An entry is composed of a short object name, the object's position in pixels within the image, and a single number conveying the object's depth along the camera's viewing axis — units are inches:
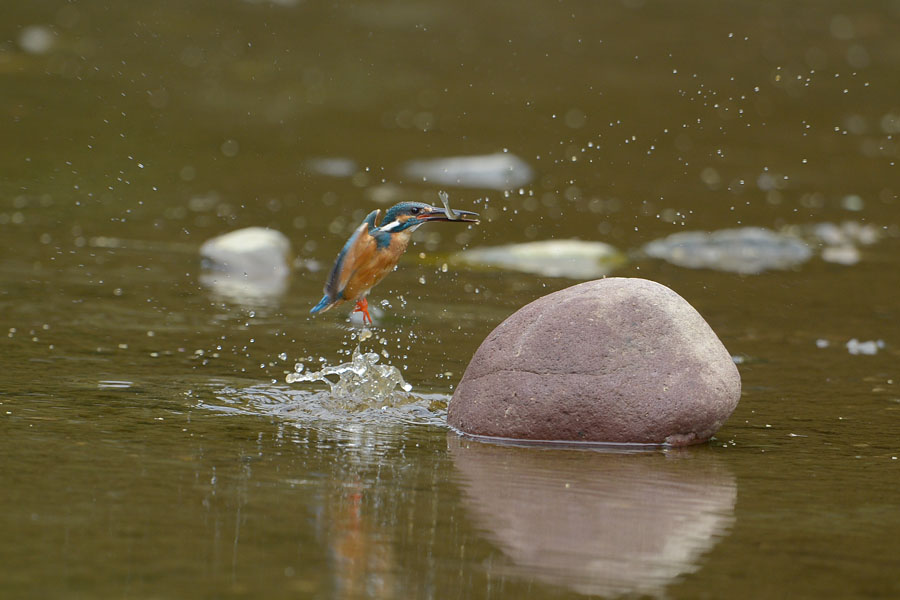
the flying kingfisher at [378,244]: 240.5
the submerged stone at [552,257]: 452.8
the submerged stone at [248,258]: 432.5
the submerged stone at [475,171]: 611.8
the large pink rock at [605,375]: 244.7
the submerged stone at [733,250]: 485.4
